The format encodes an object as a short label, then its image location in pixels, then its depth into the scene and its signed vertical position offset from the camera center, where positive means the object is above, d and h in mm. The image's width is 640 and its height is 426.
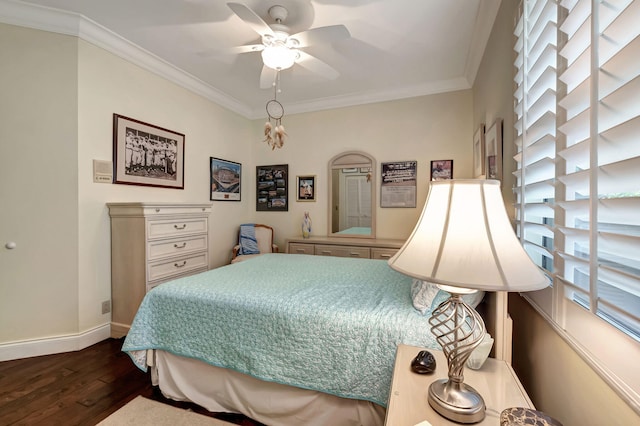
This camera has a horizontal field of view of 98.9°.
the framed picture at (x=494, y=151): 1787 +426
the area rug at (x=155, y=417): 1516 -1195
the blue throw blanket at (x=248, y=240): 3883 -472
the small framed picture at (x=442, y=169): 3391 +504
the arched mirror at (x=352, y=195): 3737 +186
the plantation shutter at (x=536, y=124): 1001 +344
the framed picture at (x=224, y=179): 3712 +401
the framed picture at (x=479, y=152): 2434 +556
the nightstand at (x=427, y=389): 782 -592
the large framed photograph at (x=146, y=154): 2578 +540
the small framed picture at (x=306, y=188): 4023 +296
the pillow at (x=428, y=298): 1300 -428
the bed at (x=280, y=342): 1256 -695
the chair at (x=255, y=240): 3877 -483
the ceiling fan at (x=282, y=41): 1837 +1232
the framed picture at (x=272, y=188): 4195 +305
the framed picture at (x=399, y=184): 3539 +328
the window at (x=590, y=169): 584 +117
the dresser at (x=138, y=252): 2412 -419
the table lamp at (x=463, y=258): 653 -123
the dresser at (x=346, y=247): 3281 -486
